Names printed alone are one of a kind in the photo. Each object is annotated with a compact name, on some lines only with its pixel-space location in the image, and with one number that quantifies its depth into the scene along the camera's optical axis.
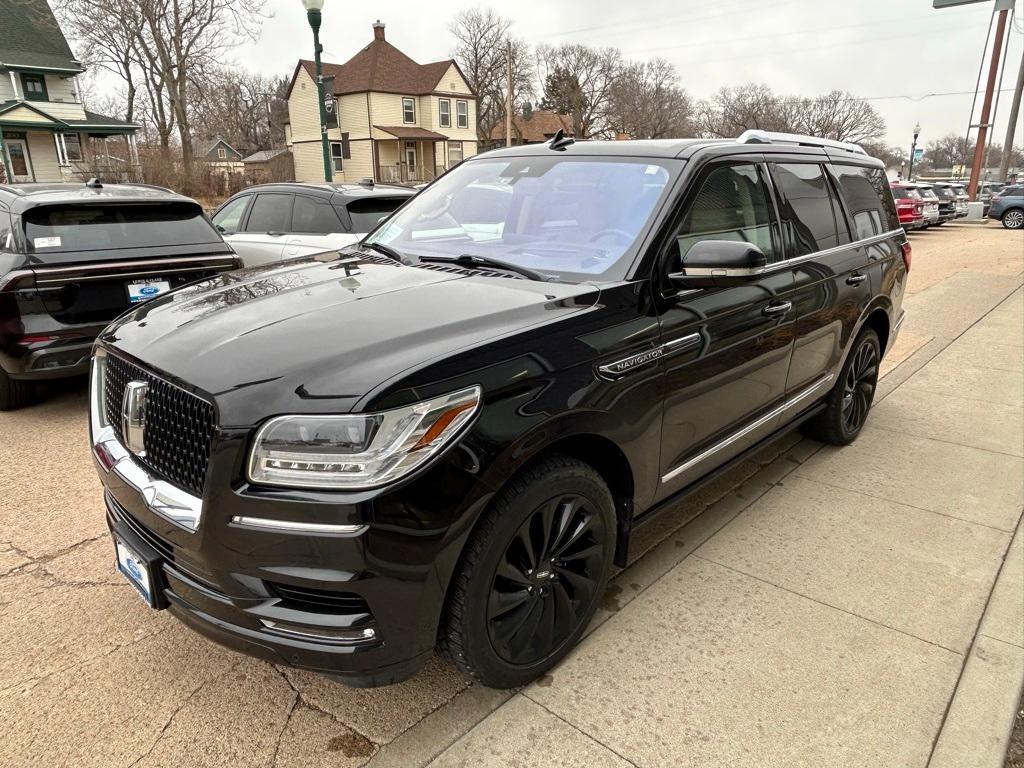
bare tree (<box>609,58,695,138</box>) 67.44
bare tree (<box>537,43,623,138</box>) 69.62
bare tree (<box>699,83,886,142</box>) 71.25
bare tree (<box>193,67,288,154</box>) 69.56
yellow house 46.12
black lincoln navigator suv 1.87
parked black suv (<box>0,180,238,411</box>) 4.73
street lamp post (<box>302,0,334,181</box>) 11.14
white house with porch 34.59
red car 22.33
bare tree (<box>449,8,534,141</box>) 65.38
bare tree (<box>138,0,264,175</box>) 33.19
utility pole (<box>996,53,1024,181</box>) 27.02
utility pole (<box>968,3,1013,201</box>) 25.19
